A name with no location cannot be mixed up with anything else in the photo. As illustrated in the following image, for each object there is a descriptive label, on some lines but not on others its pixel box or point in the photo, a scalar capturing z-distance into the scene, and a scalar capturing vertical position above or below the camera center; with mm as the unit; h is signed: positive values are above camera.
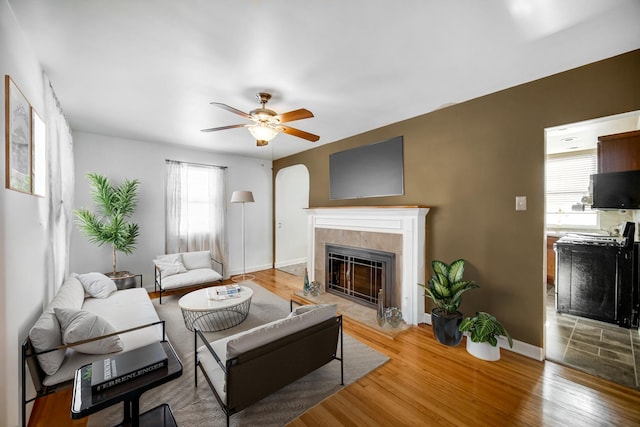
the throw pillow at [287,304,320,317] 2035 -822
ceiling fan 2342 +911
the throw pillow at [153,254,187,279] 4043 -905
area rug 1722 -1446
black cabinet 2871 -880
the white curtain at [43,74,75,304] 2287 +207
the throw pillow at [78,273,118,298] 3072 -926
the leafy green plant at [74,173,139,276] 3588 -59
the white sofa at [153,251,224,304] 3830 -1010
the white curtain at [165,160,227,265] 4594 +75
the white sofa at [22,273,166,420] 1612 -984
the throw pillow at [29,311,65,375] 1610 -877
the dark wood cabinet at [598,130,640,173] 2926 +730
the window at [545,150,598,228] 4602 +442
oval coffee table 2857 -1282
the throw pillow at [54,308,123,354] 1783 -879
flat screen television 3533 +646
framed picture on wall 1441 +476
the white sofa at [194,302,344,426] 1503 -999
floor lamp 4711 +290
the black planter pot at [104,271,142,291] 3641 -1015
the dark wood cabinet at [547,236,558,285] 4461 -912
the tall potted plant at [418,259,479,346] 2555 -924
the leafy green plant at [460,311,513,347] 2281 -1105
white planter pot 2359 -1357
